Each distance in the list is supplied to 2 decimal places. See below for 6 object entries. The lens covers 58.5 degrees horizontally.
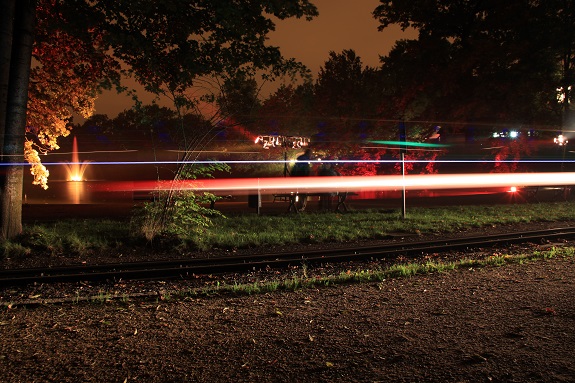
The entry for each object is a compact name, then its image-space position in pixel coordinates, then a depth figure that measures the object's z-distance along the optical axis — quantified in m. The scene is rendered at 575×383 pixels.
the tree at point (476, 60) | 25.69
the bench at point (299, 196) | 18.66
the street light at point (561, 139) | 27.53
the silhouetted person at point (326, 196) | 19.92
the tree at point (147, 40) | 11.84
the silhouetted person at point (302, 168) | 18.80
